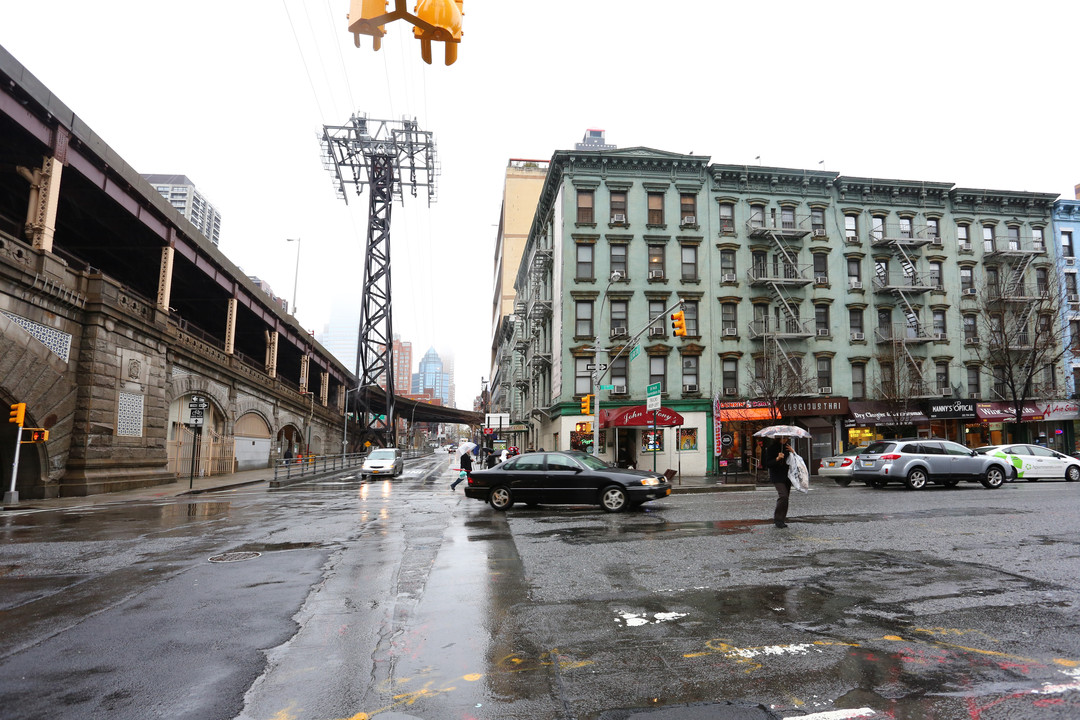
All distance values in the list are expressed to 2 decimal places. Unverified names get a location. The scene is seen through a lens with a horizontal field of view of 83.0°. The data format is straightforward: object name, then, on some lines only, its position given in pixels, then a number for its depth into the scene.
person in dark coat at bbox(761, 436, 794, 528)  11.27
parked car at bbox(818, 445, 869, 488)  23.05
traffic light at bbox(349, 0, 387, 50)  4.58
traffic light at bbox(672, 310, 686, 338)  21.20
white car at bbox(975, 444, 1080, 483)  22.55
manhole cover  8.91
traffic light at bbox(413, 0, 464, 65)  4.63
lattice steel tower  61.97
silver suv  19.61
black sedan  14.27
